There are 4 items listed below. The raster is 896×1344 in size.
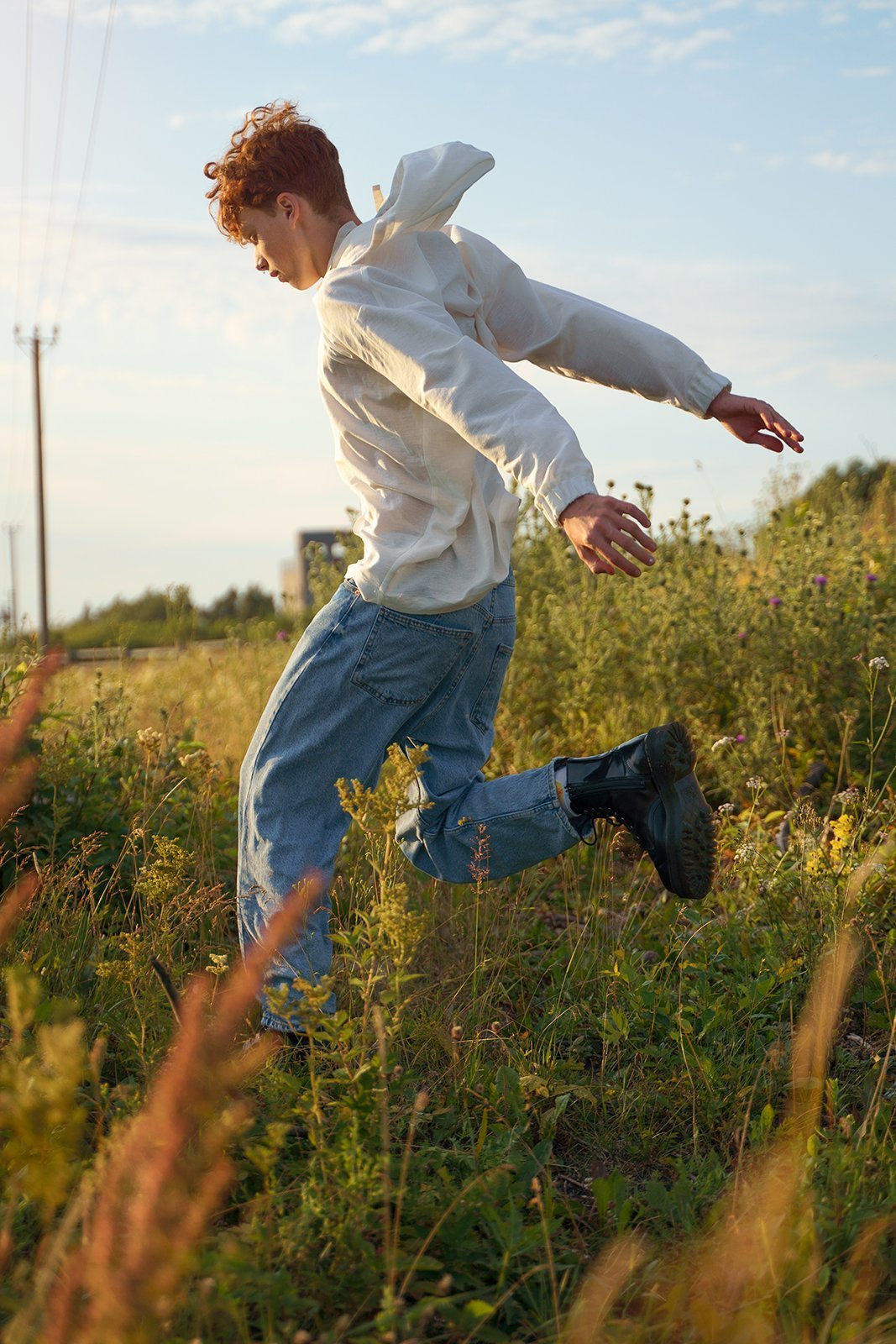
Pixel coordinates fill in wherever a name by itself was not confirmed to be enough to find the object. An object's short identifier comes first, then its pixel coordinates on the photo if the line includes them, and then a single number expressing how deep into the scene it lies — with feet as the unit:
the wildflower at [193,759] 11.55
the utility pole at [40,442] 84.64
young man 7.97
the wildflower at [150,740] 10.72
